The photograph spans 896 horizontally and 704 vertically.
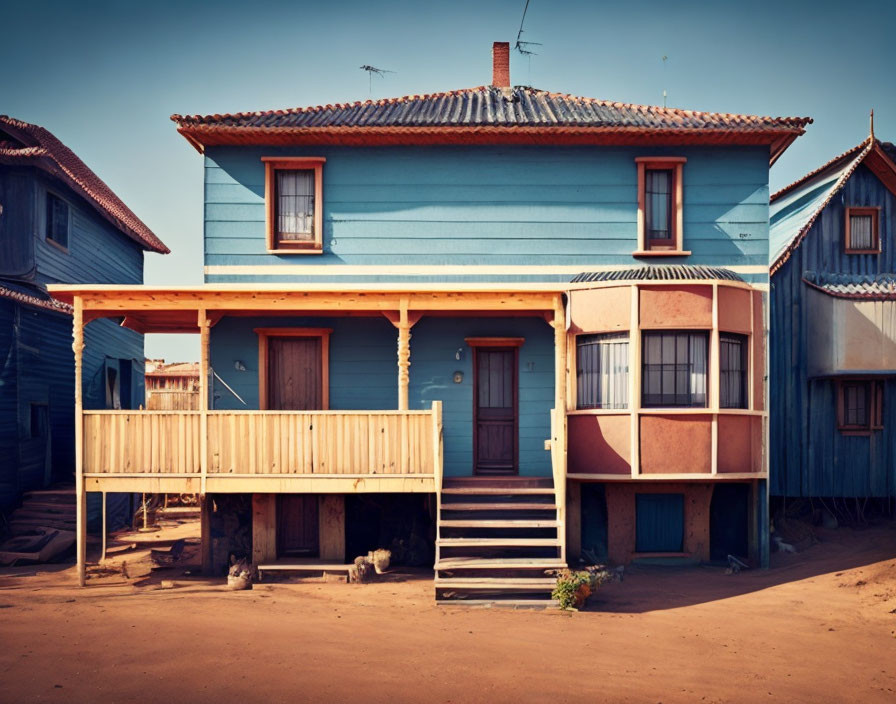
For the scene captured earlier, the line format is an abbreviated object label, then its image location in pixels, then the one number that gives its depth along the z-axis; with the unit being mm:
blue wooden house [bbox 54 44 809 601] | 13594
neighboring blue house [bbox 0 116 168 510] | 17250
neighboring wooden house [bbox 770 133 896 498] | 15750
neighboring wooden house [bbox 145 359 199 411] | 36625
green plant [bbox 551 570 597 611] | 10609
